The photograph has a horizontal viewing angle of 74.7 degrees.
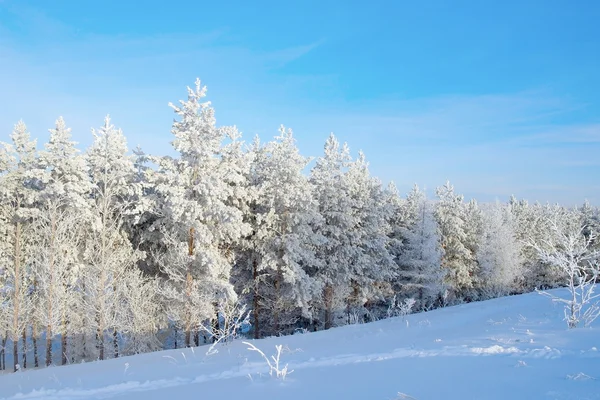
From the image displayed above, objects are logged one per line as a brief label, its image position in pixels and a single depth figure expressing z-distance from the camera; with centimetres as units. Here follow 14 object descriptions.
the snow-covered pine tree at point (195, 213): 1844
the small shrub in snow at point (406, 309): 1945
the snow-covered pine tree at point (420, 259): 3183
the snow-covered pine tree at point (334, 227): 2567
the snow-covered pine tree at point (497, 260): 3997
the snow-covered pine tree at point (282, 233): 2233
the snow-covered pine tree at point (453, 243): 3709
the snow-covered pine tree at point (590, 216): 5266
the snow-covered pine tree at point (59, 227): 1802
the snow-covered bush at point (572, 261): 1008
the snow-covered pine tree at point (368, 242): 2733
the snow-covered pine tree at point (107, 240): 1903
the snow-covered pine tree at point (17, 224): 1919
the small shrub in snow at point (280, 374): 634
